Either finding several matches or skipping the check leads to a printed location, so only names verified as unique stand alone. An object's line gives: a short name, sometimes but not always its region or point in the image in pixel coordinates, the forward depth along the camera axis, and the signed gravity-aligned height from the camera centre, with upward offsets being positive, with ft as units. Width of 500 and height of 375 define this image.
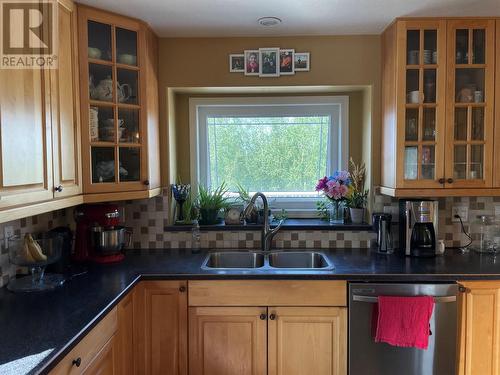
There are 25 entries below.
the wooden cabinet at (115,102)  6.36 +1.21
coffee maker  7.17 -1.17
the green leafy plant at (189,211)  8.17 -0.96
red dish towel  5.93 -2.46
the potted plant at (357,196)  8.11 -0.63
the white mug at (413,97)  7.04 +1.34
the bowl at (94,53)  6.43 +2.04
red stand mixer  6.84 -1.20
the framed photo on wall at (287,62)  7.67 +2.20
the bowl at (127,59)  6.80 +2.04
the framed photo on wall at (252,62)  7.69 +2.21
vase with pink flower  7.89 -0.49
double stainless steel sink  7.63 -1.89
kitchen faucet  7.47 -1.26
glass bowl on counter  5.33 -1.30
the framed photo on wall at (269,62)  7.66 +2.20
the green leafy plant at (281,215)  8.46 -1.09
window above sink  8.73 +0.51
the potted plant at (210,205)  8.17 -0.81
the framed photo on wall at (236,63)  7.73 +2.21
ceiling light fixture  6.81 +2.76
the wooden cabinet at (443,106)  6.93 +1.15
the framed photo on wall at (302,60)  7.68 +2.24
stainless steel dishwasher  6.07 -2.85
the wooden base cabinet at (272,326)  6.23 -2.67
